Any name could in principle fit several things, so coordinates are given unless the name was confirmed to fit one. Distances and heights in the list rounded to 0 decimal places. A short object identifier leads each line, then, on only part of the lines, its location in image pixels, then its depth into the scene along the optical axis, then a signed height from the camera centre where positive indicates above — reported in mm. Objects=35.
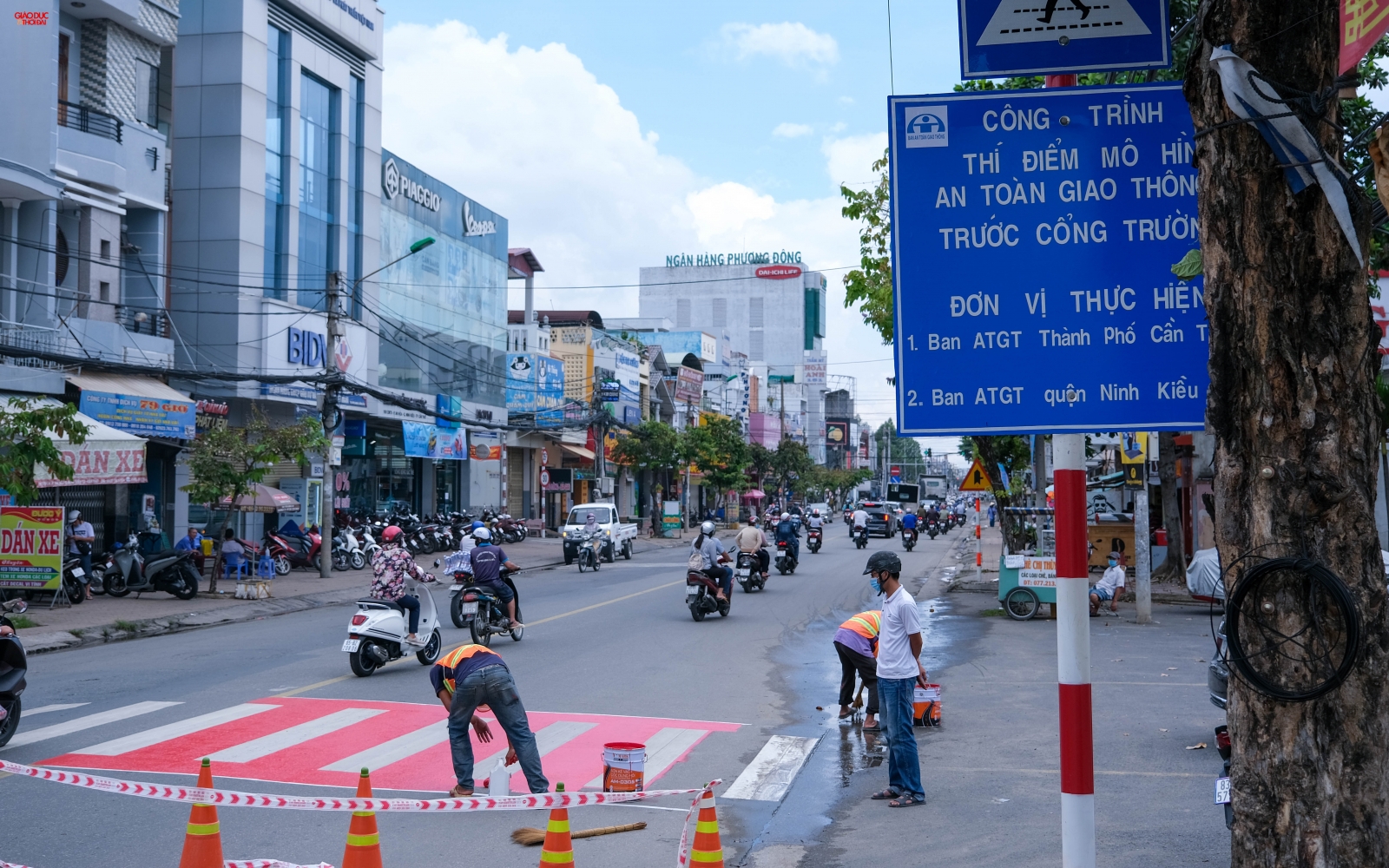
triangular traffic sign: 24016 +378
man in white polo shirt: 8273 -1314
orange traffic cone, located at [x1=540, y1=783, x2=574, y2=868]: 5555 -1636
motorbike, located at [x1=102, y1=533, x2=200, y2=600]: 22906 -1436
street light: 27359 +2300
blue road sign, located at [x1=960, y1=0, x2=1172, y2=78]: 4145 +1657
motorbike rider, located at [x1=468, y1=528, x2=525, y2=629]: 15852 -967
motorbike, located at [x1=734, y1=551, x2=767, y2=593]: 25891 -1621
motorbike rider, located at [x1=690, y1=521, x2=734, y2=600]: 20422 -1028
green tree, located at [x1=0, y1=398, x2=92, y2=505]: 17562 +880
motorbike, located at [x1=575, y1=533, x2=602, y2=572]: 33688 -1593
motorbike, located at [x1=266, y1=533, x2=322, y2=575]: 29230 -1292
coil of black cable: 3314 -386
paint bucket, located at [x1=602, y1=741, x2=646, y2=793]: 7859 -1800
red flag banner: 3168 +1307
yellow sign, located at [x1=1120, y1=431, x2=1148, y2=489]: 20234 +663
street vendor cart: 20531 -1486
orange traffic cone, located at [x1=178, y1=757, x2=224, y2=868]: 5695 -1661
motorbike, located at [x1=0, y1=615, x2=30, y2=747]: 9508 -1460
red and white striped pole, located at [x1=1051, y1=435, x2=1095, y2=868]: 3738 -527
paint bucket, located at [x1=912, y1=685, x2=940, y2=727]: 11258 -2062
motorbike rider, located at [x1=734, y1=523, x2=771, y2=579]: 25828 -990
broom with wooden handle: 7137 -2076
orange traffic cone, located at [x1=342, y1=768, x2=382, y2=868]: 5609 -1647
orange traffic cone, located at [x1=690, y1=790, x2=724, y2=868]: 5605 -1638
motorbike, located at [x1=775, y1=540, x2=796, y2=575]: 31673 -1656
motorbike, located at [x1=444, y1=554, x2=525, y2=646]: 15766 -1528
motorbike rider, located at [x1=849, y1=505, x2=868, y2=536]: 46156 -818
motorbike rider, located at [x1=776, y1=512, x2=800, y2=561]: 31781 -947
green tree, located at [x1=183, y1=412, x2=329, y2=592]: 23359 +753
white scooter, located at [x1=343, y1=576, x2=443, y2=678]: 13508 -1563
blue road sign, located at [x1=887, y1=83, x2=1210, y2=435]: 3900 +806
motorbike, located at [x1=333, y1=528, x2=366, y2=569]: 31891 -1372
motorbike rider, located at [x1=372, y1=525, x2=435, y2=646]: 14250 -953
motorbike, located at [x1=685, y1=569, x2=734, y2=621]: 20078 -1667
